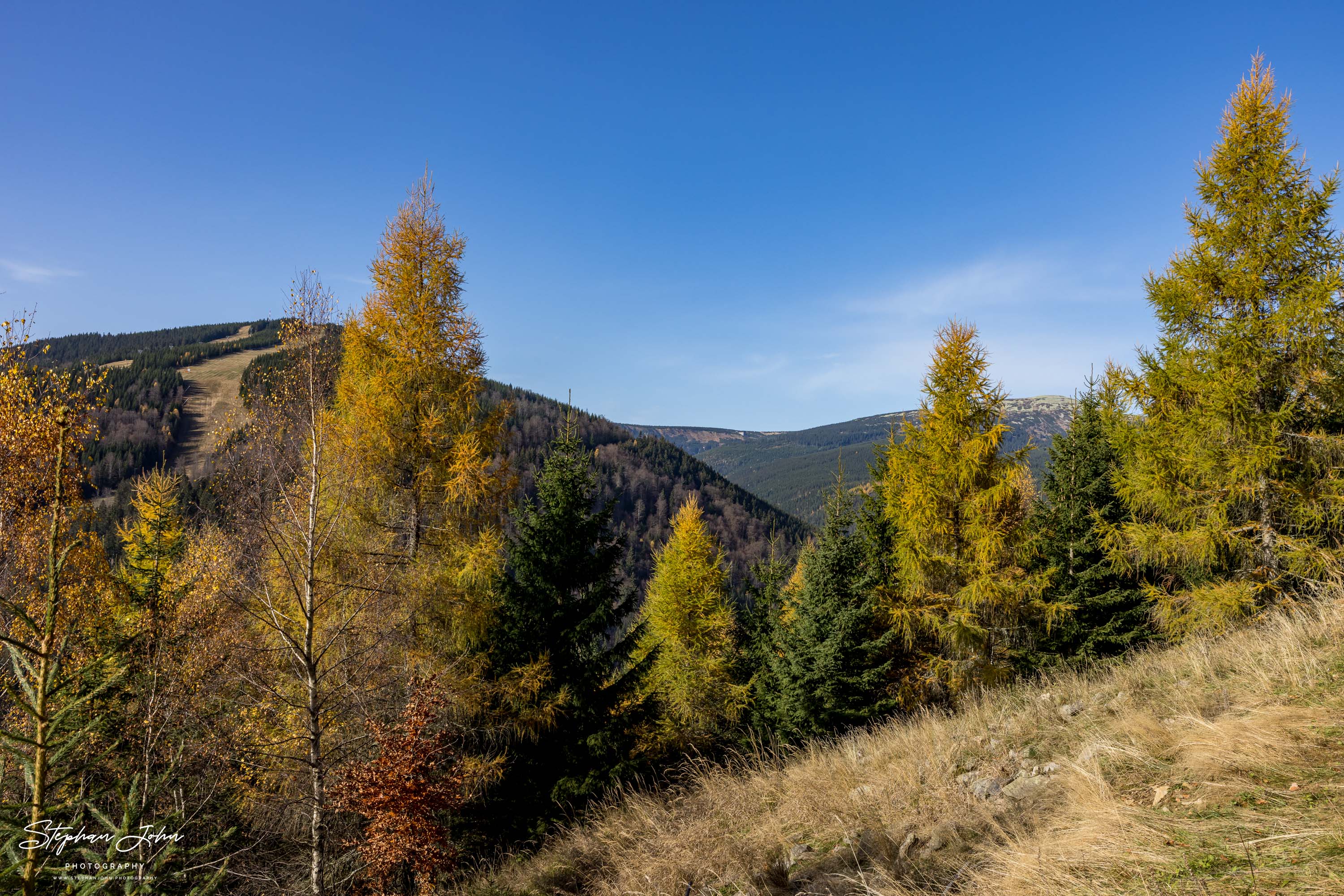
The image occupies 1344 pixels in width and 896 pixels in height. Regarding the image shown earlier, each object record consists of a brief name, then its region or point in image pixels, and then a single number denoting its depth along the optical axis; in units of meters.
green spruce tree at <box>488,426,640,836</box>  12.34
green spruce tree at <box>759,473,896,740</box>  15.32
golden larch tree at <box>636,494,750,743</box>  18.98
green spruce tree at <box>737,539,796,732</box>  18.17
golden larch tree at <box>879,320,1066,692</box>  13.41
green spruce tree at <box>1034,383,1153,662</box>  15.13
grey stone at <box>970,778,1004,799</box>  5.23
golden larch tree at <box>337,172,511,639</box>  10.43
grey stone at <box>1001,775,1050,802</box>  4.99
